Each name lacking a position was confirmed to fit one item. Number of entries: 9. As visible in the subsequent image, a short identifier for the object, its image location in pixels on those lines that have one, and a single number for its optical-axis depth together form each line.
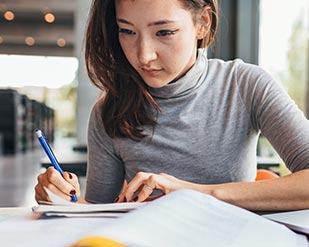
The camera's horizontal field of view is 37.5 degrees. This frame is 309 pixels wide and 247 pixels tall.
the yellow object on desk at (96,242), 0.35
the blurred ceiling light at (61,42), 9.16
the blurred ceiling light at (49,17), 8.53
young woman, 0.87
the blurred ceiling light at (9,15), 8.35
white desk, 0.49
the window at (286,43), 2.50
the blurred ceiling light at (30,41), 8.91
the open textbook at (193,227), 0.40
